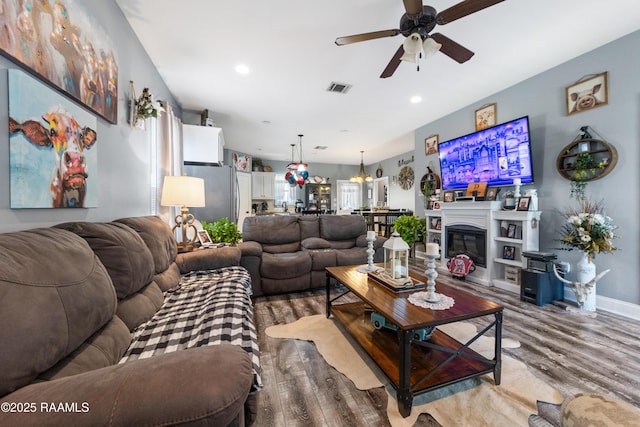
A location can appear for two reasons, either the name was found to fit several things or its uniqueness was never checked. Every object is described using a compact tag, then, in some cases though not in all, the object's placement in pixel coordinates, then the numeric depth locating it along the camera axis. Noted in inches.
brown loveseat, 123.0
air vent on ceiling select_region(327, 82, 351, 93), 134.6
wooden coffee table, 53.2
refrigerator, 169.0
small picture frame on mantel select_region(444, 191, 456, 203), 172.0
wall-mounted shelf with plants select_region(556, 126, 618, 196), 105.5
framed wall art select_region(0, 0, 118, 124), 44.1
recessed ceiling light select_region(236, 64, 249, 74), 116.6
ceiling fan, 67.7
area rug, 53.2
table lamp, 103.7
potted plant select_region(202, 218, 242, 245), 131.3
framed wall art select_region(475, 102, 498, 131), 149.2
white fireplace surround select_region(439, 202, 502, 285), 142.7
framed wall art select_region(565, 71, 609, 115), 106.0
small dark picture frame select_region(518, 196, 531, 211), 126.5
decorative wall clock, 294.5
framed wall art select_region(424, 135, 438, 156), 192.1
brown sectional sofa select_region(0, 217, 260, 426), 23.8
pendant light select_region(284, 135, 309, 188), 258.5
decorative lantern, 75.2
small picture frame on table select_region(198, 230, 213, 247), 123.8
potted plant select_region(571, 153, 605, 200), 108.6
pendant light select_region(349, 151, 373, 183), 314.4
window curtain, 114.5
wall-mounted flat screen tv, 128.2
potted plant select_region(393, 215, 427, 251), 192.9
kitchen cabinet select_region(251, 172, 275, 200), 326.0
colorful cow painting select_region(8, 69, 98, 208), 44.3
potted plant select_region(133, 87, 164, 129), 92.8
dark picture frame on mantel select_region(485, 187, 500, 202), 147.2
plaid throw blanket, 48.2
